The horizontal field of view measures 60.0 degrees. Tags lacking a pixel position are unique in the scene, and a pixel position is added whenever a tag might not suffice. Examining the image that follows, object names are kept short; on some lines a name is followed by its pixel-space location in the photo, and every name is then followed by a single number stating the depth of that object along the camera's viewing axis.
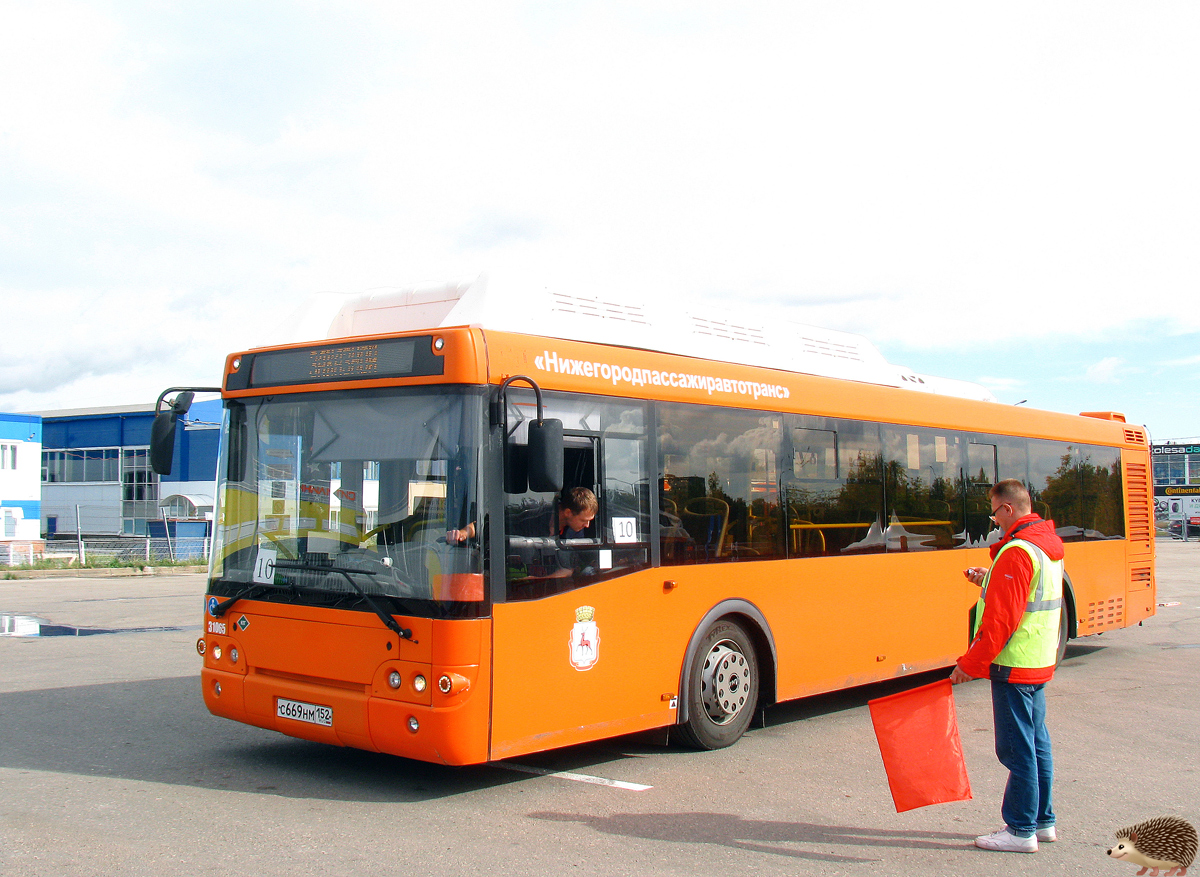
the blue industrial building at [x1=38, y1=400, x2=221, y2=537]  48.09
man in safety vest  5.12
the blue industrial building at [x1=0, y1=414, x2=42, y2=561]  44.94
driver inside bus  6.13
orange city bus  5.84
